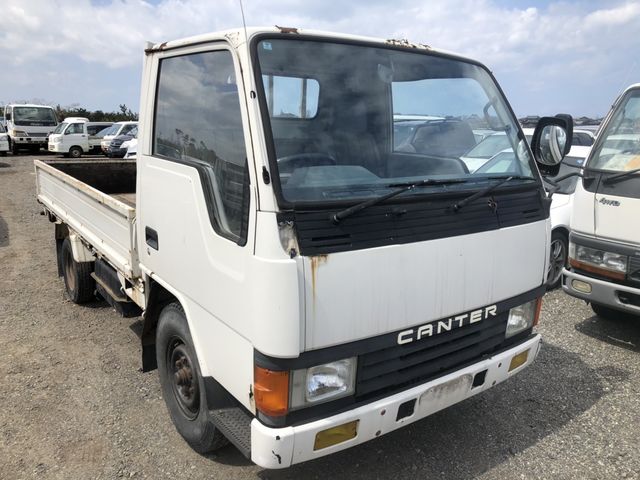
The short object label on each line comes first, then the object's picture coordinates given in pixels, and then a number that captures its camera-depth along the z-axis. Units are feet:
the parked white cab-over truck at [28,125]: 77.97
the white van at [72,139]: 72.02
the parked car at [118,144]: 64.32
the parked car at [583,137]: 39.88
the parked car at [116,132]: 69.63
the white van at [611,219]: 13.41
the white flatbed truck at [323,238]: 6.93
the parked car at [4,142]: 71.72
